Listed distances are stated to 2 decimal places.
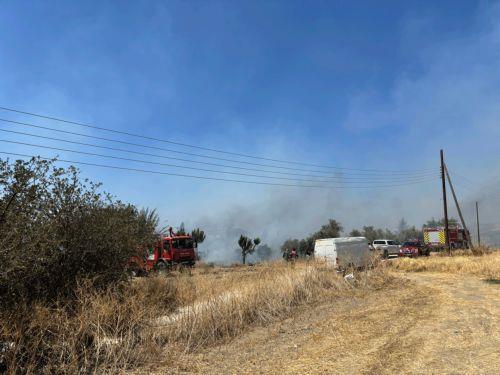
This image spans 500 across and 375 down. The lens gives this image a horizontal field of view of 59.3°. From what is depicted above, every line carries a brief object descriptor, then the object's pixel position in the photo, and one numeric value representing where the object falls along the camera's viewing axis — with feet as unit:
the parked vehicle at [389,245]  149.90
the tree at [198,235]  164.88
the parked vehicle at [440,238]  175.63
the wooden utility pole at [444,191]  141.59
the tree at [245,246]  148.97
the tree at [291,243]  285.25
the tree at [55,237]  23.95
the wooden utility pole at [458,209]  140.67
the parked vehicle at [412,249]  146.51
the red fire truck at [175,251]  99.08
